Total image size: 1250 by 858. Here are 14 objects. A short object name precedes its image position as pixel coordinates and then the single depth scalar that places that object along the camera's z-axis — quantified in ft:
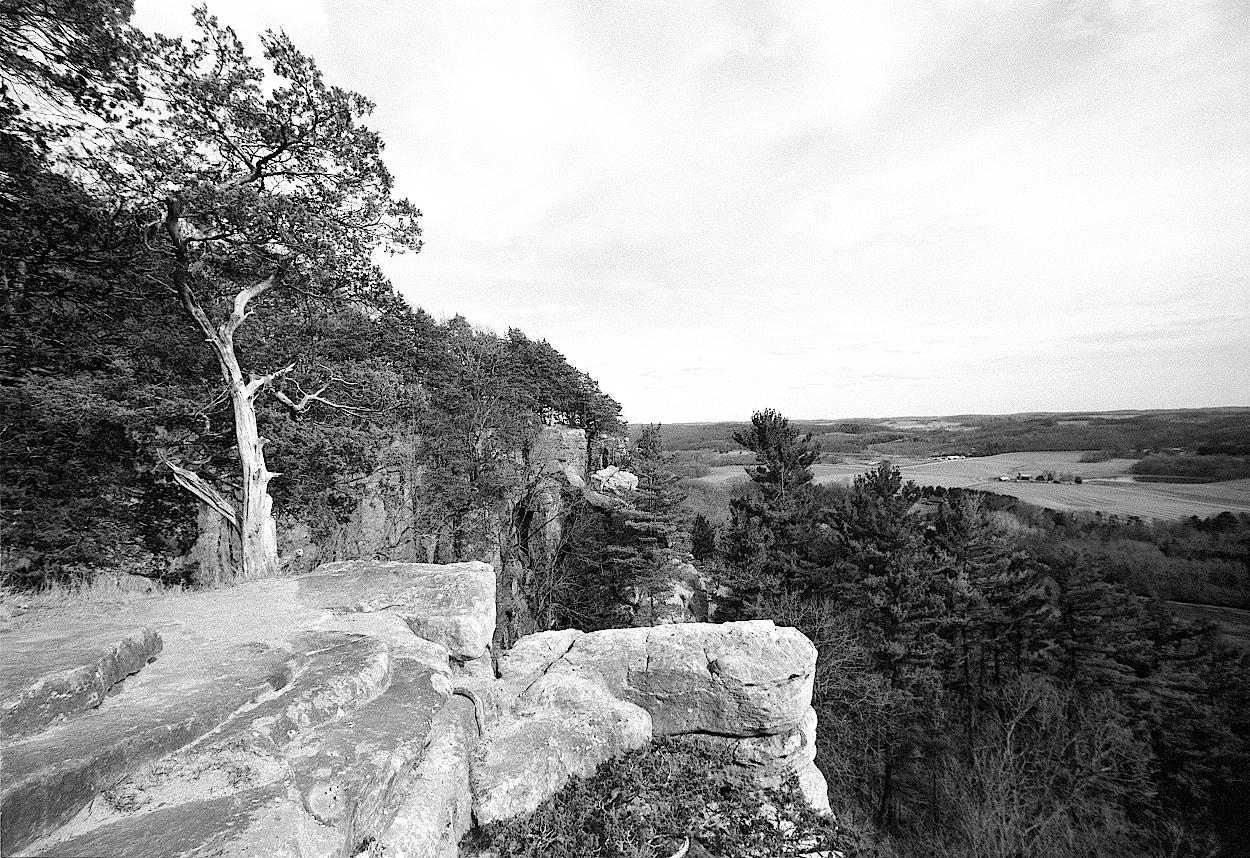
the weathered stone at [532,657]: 24.85
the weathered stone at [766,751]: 24.47
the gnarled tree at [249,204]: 23.76
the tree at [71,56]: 19.75
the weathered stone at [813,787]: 24.11
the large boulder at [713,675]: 24.58
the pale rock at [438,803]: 12.32
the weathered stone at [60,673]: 10.12
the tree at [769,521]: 60.90
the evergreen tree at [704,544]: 81.56
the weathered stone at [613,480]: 92.49
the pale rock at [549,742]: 16.98
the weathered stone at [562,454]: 73.56
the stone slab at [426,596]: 21.48
